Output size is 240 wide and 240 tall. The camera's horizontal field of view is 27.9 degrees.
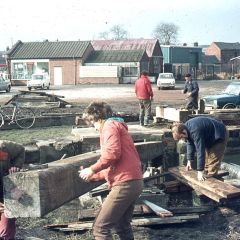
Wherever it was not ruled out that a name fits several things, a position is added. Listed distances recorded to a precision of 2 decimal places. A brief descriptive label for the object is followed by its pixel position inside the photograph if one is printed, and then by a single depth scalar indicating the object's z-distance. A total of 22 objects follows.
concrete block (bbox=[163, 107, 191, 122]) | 12.61
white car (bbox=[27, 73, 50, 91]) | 43.41
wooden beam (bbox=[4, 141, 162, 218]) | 5.34
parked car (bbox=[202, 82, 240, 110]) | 17.91
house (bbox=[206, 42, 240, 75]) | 89.69
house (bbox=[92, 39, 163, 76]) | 63.72
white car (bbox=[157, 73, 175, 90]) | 43.31
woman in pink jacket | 4.73
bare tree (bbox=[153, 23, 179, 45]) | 112.00
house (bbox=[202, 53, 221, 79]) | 70.06
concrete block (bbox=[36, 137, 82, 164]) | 9.62
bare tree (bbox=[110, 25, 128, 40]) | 122.31
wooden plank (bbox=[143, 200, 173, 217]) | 6.64
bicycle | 16.15
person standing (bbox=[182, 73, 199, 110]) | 16.88
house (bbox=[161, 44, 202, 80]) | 67.94
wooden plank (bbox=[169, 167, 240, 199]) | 6.72
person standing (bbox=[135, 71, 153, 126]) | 14.77
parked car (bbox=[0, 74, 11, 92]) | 38.89
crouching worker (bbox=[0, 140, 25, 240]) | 5.48
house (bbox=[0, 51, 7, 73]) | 72.88
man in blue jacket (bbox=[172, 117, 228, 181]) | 7.22
